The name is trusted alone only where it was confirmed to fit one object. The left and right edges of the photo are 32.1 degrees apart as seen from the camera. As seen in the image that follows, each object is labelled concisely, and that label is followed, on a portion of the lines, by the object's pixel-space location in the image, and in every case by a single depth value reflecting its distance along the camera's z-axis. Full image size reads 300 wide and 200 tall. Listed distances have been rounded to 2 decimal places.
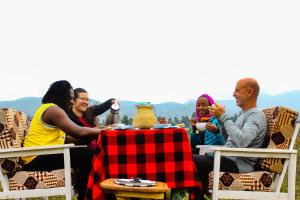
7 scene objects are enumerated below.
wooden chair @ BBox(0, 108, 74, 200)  4.17
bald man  4.30
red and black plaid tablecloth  3.85
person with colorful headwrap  5.29
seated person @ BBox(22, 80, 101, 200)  4.52
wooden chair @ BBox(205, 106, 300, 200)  4.14
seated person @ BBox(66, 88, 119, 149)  6.55
